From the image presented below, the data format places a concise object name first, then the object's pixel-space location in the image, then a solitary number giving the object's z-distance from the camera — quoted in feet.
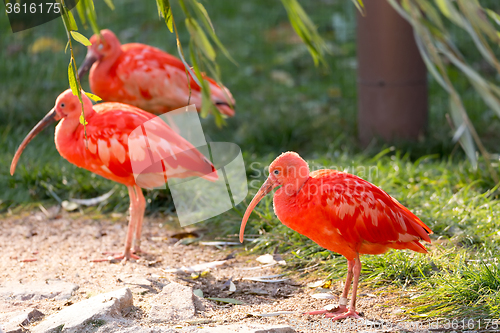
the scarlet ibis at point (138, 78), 35.06
